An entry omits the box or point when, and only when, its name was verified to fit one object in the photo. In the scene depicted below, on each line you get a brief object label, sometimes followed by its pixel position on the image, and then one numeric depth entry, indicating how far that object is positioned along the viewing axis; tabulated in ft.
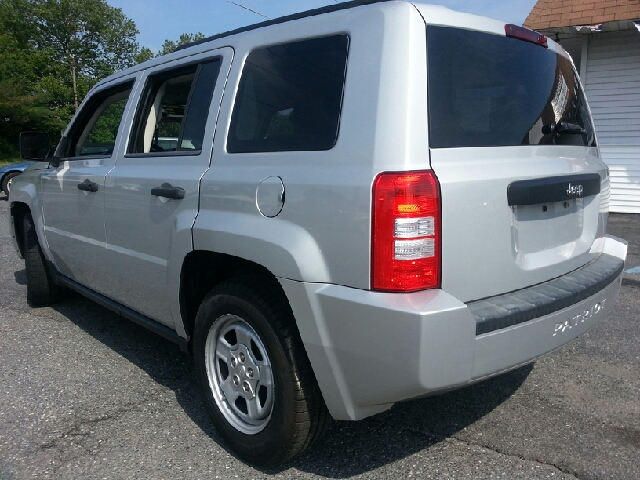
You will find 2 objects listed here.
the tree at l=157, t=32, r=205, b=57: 214.94
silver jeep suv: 6.61
